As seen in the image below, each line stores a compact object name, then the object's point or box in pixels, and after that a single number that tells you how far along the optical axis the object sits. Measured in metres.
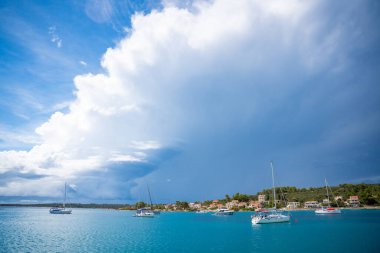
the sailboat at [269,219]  91.31
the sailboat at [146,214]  166.75
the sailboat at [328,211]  142.25
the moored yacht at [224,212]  172.62
